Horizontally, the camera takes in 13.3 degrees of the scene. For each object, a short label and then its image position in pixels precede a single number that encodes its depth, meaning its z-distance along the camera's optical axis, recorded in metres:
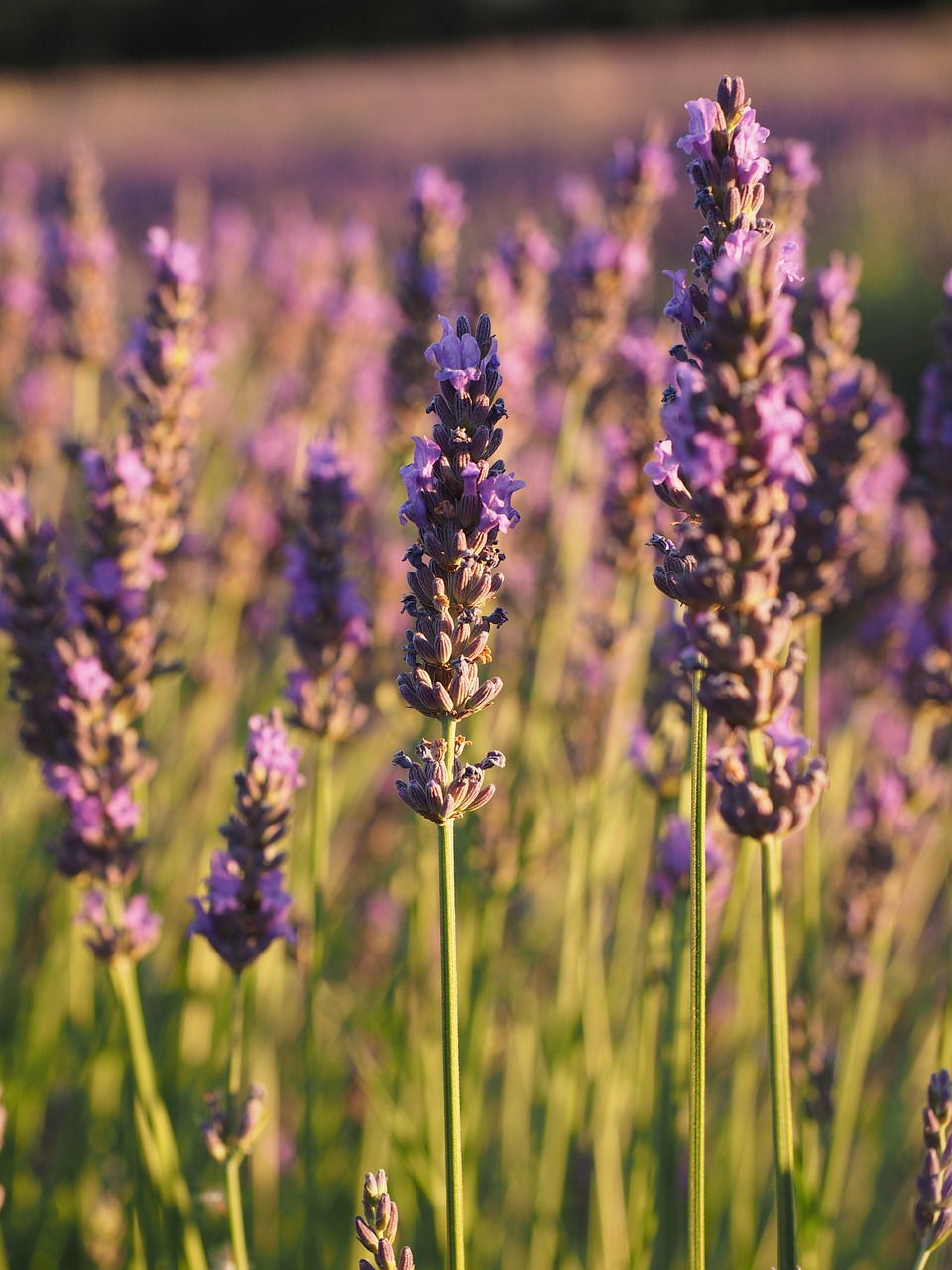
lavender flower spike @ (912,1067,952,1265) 0.49
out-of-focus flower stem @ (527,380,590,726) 0.66
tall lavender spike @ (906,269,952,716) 0.57
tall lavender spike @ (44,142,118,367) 0.76
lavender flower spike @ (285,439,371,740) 0.56
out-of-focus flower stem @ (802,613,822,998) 0.58
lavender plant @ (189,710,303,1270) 0.52
